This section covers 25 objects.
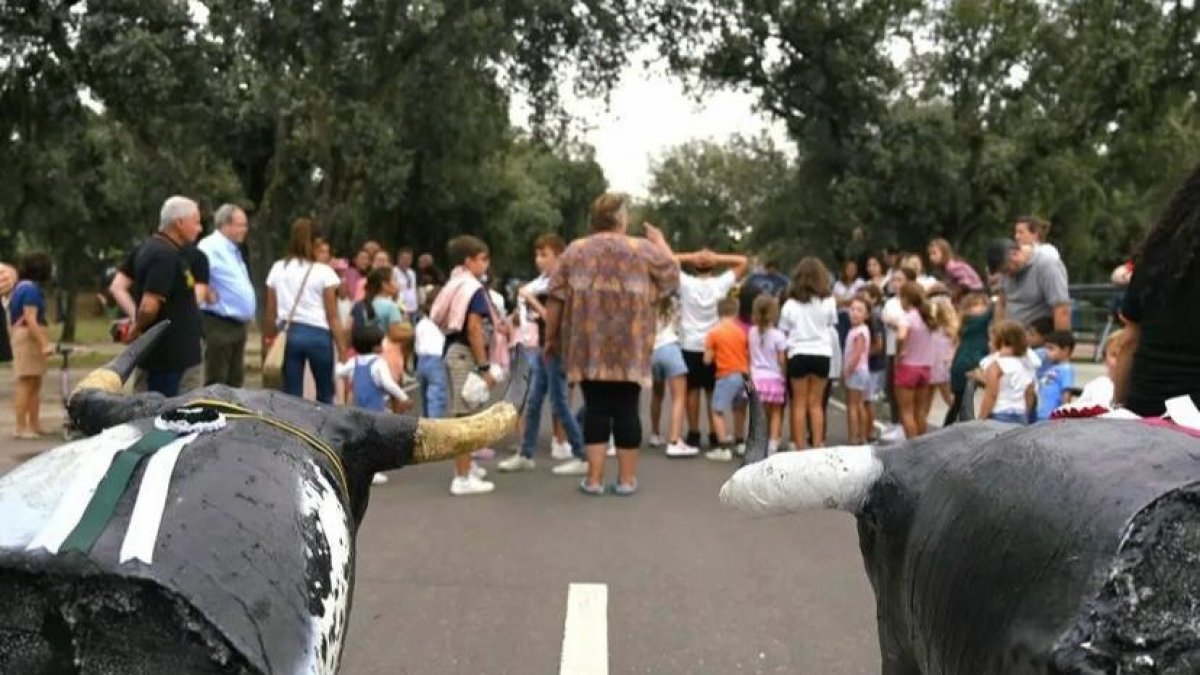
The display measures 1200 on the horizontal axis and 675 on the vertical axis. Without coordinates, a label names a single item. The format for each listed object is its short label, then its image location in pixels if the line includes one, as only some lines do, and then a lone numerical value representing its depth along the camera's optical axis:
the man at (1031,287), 8.23
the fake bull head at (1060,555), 1.48
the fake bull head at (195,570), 1.60
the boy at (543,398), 9.11
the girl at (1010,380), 7.77
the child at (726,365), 9.88
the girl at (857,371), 10.30
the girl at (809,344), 9.74
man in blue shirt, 8.23
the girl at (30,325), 10.03
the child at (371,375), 8.33
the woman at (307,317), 8.57
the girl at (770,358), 9.86
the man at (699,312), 10.38
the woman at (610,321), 7.83
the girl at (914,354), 9.98
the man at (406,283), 15.30
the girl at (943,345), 10.03
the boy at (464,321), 8.12
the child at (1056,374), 7.78
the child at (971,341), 9.00
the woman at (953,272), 10.90
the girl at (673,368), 9.96
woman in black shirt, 2.88
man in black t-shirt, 6.97
